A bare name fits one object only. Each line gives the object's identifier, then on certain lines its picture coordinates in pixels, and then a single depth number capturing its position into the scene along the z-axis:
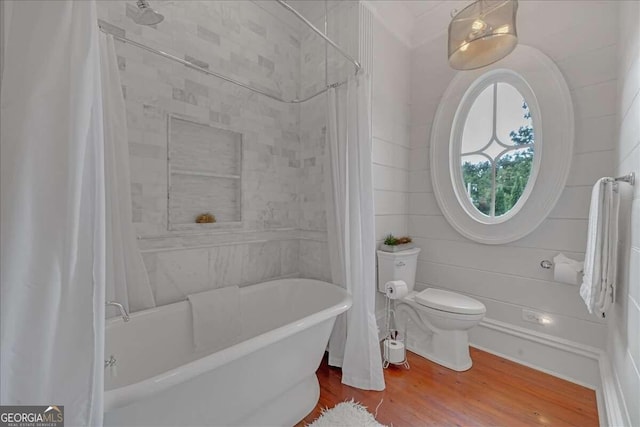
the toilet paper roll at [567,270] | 1.75
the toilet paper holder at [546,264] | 1.94
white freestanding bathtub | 0.96
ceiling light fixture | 1.47
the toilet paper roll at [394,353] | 2.04
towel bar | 1.13
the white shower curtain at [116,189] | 1.31
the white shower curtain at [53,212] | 0.64
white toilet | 1.92
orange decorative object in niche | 1.93
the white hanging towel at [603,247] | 1.29
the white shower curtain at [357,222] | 1.80
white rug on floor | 1.46
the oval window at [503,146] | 1.93
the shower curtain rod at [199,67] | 1.51
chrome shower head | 1.33
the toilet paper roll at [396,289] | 2.08
